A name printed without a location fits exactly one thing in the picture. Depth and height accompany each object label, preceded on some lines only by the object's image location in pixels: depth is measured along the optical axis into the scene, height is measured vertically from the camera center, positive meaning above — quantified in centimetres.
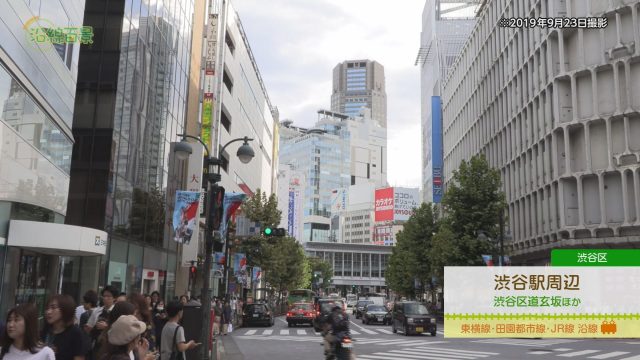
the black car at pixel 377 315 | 4116 -239
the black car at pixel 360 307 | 5214 -244
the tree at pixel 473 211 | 3896 +498
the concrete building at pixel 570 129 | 3650 +1117
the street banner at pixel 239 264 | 3722 +94
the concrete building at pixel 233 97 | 4466 +1790
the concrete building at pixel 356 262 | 15175 +521
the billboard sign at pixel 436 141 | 8262 +2091
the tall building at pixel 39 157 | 1554 +357
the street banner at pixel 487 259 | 3294 +145
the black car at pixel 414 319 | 2870 -183
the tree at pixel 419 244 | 5693 +394
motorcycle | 1251 -144
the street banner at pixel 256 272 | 4526 +55
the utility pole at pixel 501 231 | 3292 +314
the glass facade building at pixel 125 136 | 2344 +629
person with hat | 418 -44
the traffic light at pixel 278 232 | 2396 +201
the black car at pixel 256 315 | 3581 -225
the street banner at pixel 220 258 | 3064 +109
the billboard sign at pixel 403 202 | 16600 +2357
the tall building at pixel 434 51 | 10731 +4594
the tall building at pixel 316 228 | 18312 +1686
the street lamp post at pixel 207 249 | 1296 +69
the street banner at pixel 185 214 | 2394 +265
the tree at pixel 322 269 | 12125 +246
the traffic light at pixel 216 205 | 1371 +176
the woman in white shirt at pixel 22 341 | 474 -56
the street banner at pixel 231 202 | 2089 +277
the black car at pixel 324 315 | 1309 -80
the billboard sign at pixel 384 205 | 16575 +2246
